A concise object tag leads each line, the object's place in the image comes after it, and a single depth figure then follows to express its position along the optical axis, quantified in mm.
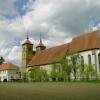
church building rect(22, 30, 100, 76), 32028
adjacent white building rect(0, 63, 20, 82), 62434
